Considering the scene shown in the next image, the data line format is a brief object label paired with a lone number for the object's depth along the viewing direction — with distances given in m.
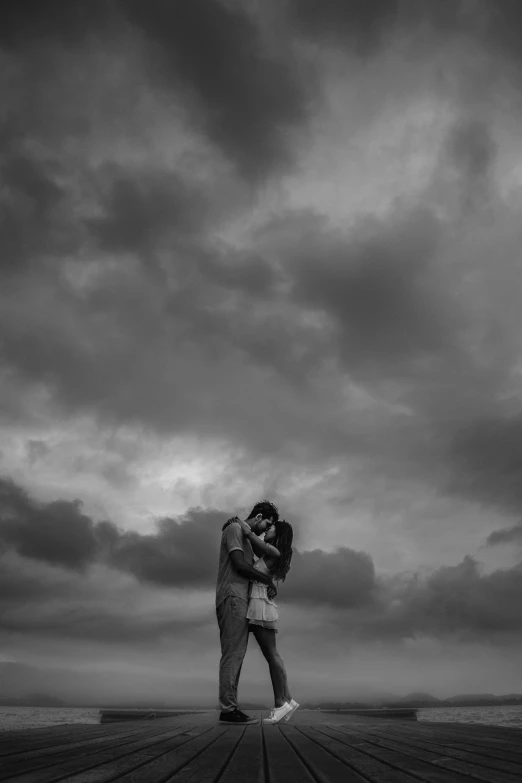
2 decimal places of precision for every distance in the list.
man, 6.56
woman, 6.88
